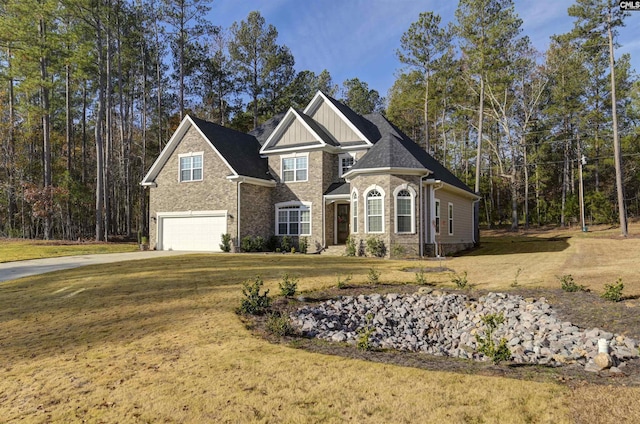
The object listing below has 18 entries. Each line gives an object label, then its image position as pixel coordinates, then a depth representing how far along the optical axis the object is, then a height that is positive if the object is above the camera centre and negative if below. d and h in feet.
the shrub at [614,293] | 24.91 -4.62
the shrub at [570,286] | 28.60 -4.80
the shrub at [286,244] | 69.21 -3.49
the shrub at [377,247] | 57.47 -3.54
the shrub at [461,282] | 32.14 -4.95
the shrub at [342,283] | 32.83 -5.05
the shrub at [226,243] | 67.36 -3.08
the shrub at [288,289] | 28.94 -4.69
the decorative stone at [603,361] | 15.98 -5.70
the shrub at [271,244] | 72.03 -3.61
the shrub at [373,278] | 35.04 -4.93
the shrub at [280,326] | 20.79 -5.39
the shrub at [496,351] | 16.89 -5.54
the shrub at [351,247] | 59.77 -3.62
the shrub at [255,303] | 24.77 -4.97
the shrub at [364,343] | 18.58 -5.61
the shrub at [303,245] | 68.03 -3.66
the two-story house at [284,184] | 67.10 +6.96
